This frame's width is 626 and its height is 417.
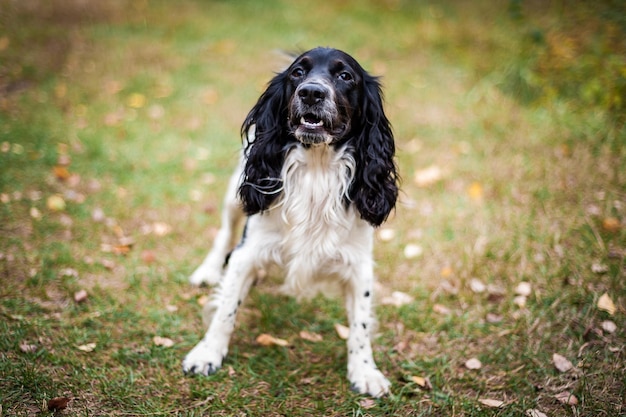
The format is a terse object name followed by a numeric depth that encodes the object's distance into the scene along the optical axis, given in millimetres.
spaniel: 3004
